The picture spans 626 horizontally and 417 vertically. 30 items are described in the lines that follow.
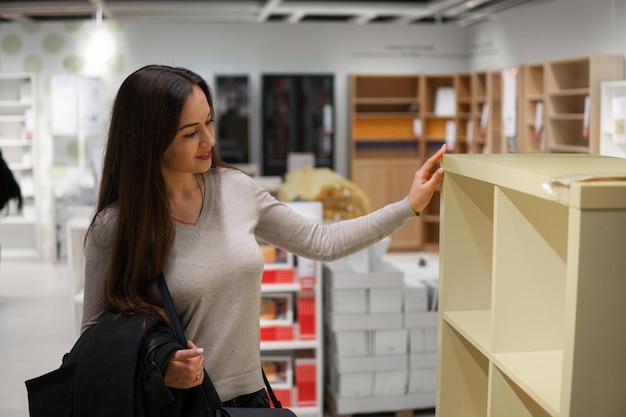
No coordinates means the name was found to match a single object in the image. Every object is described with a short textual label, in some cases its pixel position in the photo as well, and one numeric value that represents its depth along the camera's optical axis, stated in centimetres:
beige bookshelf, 124
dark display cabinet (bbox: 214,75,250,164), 994
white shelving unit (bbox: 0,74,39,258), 421
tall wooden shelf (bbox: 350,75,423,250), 1032
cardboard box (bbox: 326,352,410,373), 441
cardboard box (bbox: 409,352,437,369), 449
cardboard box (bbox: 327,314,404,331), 438
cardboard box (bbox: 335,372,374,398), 443
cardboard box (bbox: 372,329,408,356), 443
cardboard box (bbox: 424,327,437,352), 448
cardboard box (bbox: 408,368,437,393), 453
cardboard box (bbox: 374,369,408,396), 448
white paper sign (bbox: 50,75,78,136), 564
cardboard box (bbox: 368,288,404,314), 439
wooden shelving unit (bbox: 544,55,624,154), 664
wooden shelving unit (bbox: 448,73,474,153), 1012
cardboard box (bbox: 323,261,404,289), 435
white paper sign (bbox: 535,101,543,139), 786
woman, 181
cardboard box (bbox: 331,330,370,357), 439
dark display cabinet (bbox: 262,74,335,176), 1013
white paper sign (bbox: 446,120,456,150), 1025
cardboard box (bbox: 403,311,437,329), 445
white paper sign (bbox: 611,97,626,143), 319
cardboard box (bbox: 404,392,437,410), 454
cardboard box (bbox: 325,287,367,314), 436
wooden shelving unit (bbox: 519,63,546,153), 804
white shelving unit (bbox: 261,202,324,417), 425
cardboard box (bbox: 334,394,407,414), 445
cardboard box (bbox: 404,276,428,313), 444
